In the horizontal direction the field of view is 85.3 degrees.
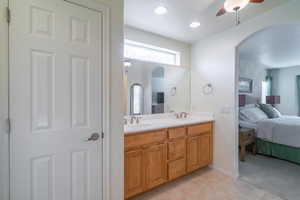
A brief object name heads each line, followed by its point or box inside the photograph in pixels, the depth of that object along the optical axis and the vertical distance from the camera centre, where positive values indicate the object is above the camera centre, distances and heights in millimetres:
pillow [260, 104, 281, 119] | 4434 -312
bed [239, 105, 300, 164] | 3114 -742
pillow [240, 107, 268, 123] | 3963 -380
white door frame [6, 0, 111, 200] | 1537 +38
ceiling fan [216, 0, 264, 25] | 1522 +915
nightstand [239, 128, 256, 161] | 3252 -780
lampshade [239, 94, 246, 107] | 4152 -3
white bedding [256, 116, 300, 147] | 3111 -635
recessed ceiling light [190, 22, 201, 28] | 2455 +1161
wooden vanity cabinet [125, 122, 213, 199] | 1922 -761
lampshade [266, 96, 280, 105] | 5762 -5
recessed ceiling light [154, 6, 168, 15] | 2025 +1145
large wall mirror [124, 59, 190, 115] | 2654 +225
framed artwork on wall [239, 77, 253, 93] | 5168 +490
